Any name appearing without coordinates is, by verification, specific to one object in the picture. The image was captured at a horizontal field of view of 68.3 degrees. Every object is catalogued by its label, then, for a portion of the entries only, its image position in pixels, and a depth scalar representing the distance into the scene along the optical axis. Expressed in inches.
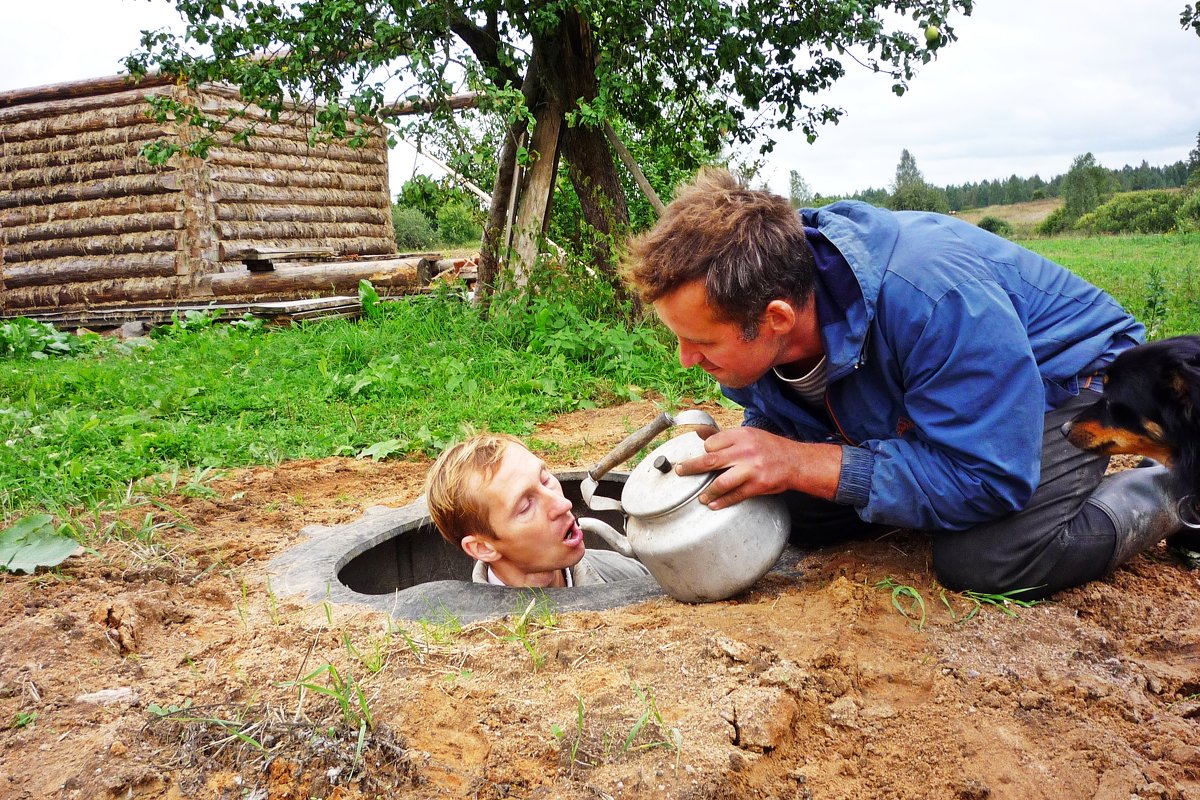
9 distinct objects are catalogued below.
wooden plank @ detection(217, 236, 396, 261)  407.8
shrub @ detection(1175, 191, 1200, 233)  808.4
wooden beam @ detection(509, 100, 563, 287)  249.1
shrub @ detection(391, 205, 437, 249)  888.3
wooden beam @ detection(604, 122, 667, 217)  242.1
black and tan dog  85.1
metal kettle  87.5
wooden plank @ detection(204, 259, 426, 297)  388.5
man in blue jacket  80.4
